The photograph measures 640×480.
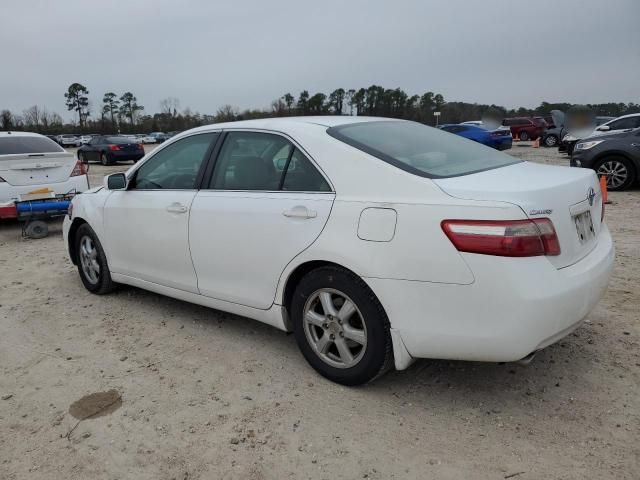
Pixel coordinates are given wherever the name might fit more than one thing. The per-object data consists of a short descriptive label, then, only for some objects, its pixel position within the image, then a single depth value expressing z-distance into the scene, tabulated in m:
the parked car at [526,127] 33.50
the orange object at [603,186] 8.11
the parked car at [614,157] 10.35
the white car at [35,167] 7.80
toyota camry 2.50
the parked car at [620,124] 15.47
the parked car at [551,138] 26.98
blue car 23.33
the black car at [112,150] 24.39
